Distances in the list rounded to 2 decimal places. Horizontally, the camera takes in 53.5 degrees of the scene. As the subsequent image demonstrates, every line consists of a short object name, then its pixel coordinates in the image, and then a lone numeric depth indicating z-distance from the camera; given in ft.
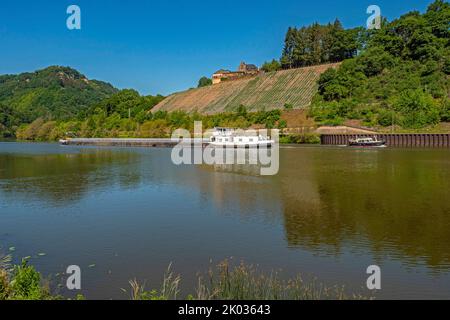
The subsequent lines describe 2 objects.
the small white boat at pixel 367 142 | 260.21
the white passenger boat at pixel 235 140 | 266.71
